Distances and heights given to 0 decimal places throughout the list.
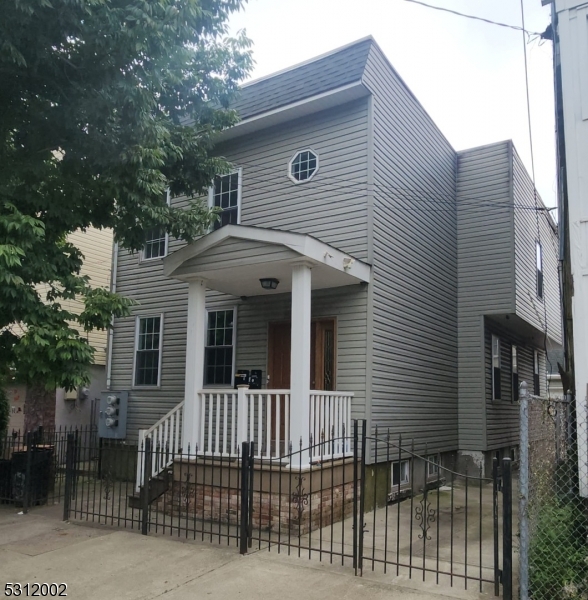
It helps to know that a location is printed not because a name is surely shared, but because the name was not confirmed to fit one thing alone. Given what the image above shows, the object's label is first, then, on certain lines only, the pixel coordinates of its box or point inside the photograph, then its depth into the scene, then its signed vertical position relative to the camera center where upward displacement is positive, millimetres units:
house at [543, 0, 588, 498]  5754 +2185
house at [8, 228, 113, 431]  13792 -262
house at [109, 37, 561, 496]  9062 +1833
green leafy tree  6914 +3405
